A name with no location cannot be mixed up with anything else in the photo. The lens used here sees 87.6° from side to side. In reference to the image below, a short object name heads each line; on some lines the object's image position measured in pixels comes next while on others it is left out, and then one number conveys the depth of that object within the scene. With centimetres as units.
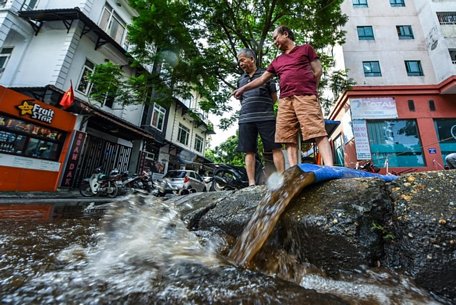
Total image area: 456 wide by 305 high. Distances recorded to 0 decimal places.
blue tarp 160
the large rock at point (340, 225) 125
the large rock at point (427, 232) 109
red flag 853
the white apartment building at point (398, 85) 1136
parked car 984
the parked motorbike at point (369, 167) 746
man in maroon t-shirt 231
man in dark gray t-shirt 297
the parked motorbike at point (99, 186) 795
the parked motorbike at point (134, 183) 847
